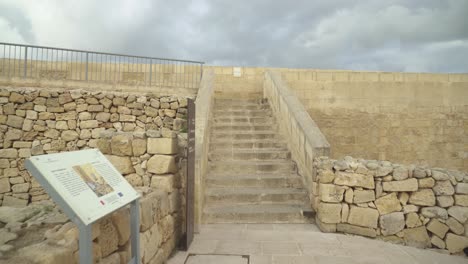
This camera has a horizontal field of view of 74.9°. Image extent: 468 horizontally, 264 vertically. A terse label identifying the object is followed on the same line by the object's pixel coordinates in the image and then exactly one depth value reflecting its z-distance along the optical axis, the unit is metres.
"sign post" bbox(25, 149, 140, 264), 1.75
